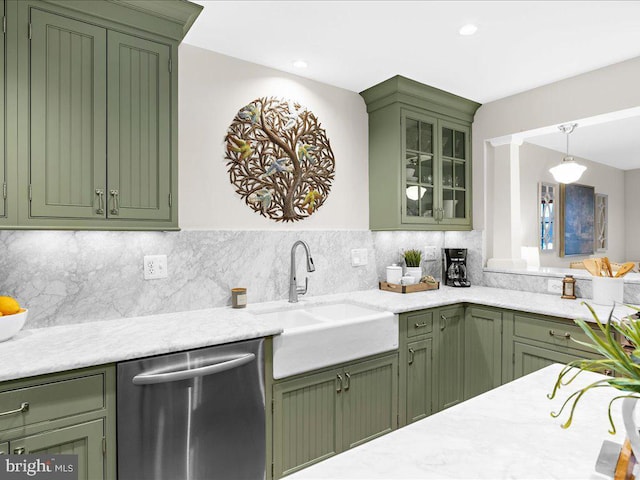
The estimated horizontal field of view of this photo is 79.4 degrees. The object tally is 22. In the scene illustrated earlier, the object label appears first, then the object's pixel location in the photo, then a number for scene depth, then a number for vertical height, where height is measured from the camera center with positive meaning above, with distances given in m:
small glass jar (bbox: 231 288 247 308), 2.34 -0.34
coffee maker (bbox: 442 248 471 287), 3.27 -0.22
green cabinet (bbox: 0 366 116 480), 1.31 -0.63
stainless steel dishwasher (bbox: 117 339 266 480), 1.52 -0.74
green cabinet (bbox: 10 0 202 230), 1.61 +0.59
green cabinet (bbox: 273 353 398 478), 1.94 -0.94
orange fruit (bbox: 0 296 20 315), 1.57 -0.26
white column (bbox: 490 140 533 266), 3.31 +0.34
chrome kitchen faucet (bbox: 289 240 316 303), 2.54 -0.26
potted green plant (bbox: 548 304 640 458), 0.64 -0.22
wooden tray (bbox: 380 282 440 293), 2.93 -0.36
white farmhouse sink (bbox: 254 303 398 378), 1.92 -0.53
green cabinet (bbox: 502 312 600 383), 2.25 -0.63
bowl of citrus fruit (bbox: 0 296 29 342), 1.55 -0.31
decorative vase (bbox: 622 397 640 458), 0.66 -0.32
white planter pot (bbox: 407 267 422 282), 3.09 -0.25
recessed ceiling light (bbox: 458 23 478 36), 2.10 +1.17
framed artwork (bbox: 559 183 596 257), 5.54 +0.32
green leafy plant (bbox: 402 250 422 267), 3.12 -0.14
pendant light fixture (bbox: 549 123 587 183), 3.81 +0.70
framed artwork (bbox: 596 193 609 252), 6.31 +0.31
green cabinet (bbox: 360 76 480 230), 2.90 +0.68
